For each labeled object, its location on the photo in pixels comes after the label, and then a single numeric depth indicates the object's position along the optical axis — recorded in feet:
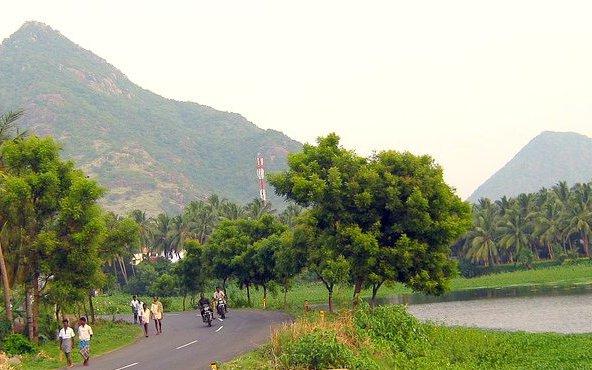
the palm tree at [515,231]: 326.53
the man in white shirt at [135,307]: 154.49
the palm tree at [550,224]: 317.63
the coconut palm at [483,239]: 326.65
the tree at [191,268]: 221.25
